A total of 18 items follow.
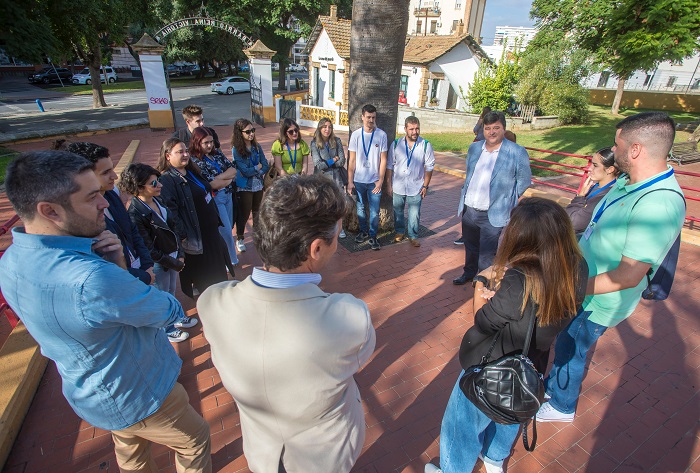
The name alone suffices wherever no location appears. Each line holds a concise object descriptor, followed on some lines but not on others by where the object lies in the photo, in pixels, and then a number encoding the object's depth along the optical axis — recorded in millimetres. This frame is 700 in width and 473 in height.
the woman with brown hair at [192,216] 3213
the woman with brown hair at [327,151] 5078
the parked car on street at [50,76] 31609
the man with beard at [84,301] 1355
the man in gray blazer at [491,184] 3775
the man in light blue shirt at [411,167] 4859
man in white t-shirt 4918
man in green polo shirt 1956
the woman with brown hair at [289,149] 4871
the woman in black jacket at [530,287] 1588
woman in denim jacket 4562
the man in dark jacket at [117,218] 2465
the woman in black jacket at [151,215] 2873
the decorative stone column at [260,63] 14516
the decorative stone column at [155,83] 12867
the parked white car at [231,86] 27906
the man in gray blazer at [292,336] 1124
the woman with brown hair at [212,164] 3748
